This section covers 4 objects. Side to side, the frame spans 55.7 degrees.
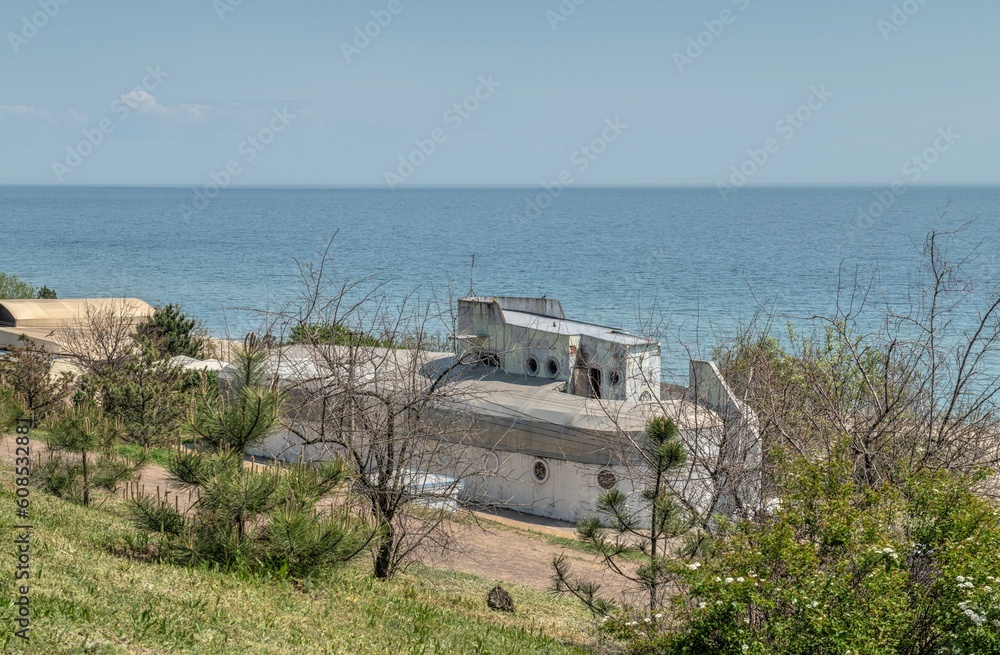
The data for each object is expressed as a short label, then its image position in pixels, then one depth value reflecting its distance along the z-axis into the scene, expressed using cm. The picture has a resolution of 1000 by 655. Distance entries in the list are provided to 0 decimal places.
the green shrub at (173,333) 3853
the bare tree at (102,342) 3235
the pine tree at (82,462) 1451
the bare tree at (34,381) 2461
